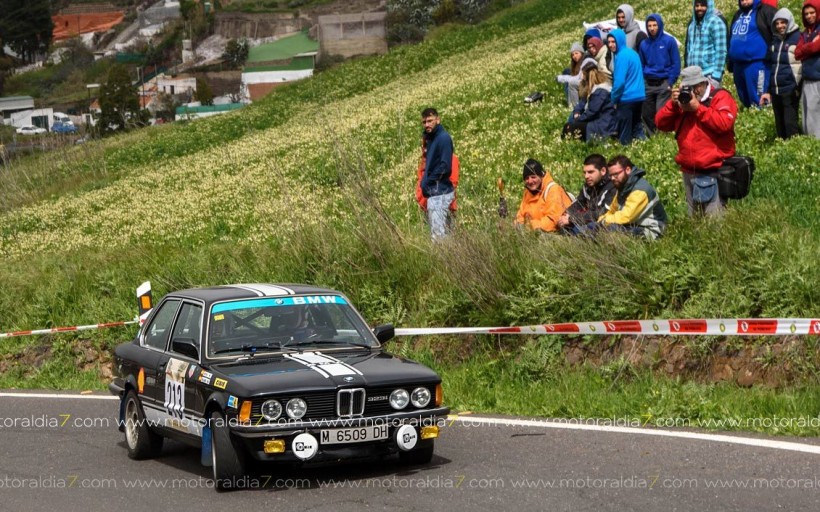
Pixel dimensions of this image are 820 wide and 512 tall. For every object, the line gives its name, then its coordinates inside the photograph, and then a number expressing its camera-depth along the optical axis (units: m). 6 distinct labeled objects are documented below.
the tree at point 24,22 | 180.62
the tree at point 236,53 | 144.62
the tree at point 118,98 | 107.31
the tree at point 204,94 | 130.38
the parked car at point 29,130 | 133.12
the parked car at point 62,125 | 114.98
